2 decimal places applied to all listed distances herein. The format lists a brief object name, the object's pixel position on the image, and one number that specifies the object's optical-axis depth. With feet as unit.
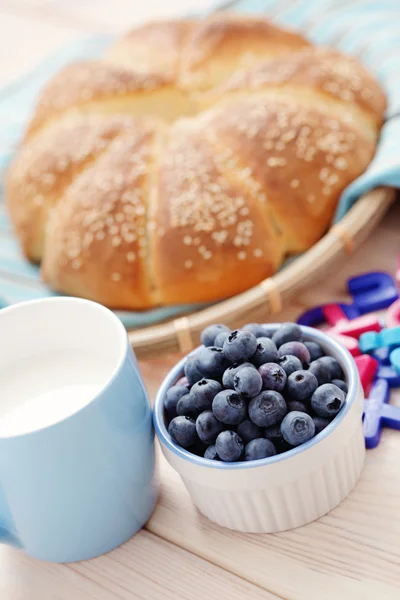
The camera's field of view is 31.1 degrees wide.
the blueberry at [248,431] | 1.88
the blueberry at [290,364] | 1.95
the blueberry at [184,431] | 1.95
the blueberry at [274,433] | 1.88
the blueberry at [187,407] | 1.97
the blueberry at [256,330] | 2.11
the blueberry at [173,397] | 2.04
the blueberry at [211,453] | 1.90
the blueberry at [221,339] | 2.02
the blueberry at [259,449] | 1.86
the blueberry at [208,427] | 1.89
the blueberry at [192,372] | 2.01
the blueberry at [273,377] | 1.89
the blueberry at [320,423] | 1.89
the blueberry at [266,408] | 1.85
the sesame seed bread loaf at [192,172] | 2.82
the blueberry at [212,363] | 1.97
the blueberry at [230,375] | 1.91
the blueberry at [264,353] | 1.96
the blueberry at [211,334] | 2.09
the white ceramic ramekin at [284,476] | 1.86
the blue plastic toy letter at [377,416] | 2.17
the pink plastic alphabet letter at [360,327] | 2.56
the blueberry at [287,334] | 2.09
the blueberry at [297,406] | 1.89
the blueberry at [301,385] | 1.89
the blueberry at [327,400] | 1.87
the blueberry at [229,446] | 1.85
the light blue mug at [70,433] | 1.82
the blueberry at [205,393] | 1.92
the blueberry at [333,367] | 2.01
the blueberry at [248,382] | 1.85
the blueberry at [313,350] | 2.10
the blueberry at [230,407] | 1.86
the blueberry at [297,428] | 1.82
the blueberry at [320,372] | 1.97
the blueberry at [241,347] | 1.93
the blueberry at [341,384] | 1.98
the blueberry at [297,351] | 2.01
